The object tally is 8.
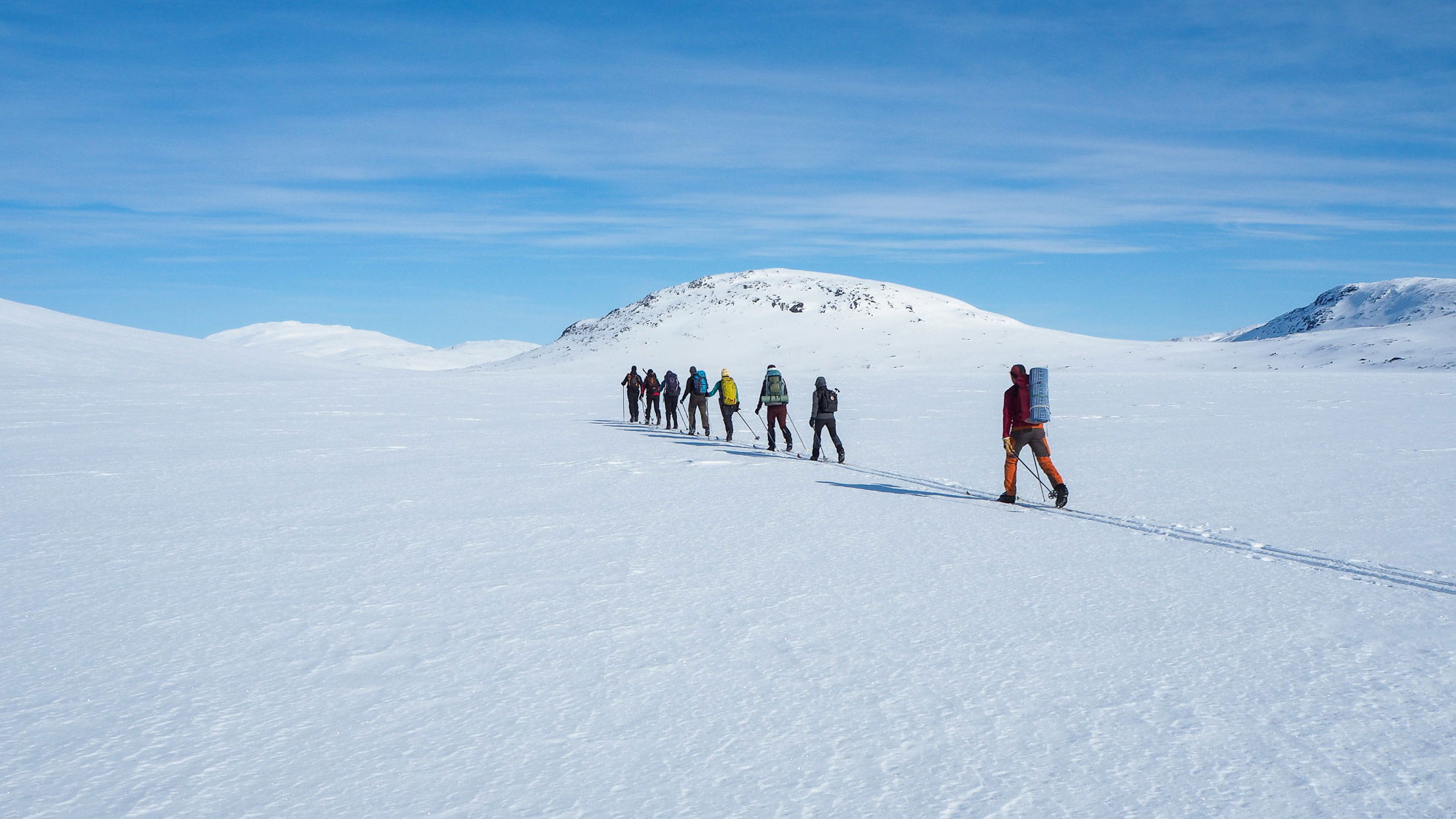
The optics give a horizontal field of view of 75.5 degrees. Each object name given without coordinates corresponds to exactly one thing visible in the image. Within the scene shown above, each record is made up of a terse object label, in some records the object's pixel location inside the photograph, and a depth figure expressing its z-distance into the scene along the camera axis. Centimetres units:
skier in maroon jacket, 1019
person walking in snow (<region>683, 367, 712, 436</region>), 2028
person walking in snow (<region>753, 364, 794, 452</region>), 1622
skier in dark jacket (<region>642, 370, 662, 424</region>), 2350
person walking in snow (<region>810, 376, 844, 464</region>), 1419
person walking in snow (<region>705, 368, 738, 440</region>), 1839
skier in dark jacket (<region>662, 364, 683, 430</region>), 2203
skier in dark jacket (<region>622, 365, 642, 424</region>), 2448
